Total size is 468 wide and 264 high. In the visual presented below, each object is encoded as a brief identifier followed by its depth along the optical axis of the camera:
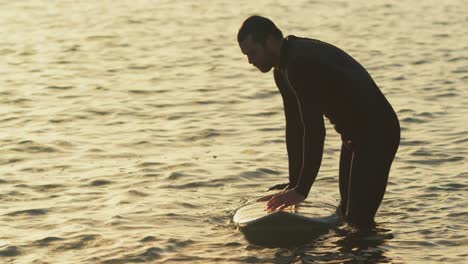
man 17.61
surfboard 19.89
